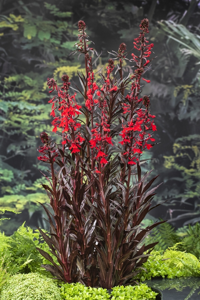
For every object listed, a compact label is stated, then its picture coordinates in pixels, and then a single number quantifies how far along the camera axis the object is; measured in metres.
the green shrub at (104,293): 2.60
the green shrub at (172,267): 2.94
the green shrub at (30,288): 2.53
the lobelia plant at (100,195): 2.62
